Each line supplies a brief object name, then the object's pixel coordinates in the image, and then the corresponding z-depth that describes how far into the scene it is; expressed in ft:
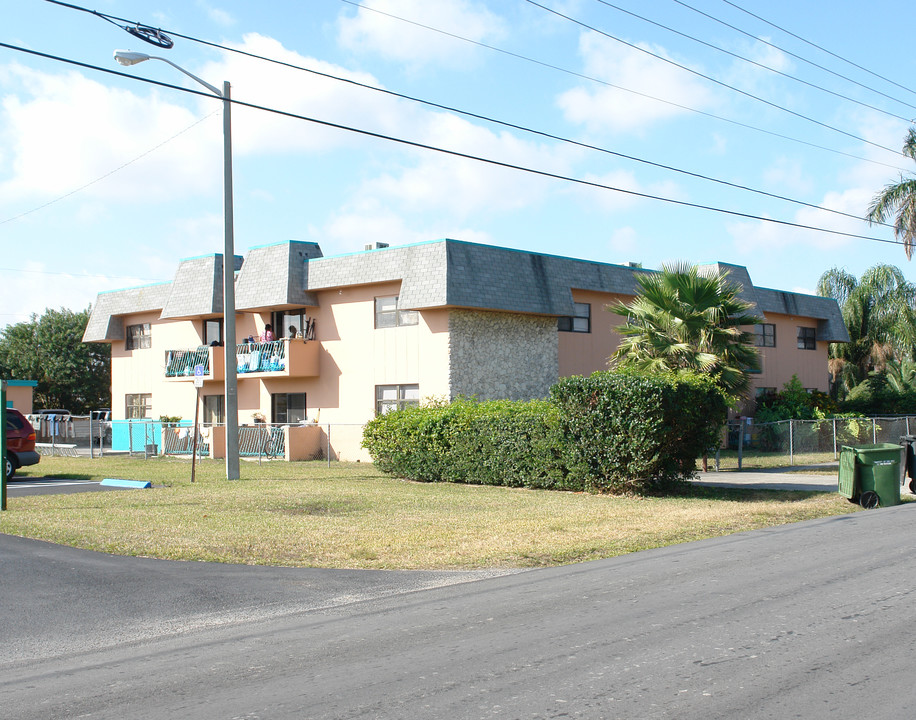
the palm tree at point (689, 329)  76.13
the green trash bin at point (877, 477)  53.83
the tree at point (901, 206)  120.98
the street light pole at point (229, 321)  68.28
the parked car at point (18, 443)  73.97
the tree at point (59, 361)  185.26
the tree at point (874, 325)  137.39
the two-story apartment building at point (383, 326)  88.12
